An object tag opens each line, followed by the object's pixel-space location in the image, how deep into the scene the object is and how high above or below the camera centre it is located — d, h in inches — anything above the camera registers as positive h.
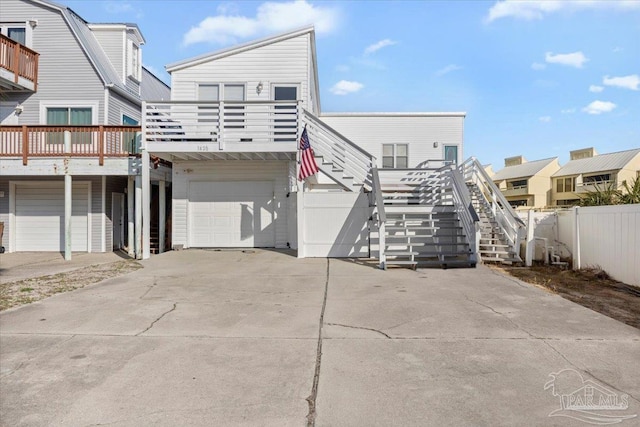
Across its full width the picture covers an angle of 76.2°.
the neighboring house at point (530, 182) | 2021.4 +168.2
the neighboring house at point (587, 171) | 1611.7 +192.8
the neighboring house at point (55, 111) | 537.6 +135.2
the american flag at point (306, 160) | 416.5 +55.5
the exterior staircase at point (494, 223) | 395.5 -8.9
